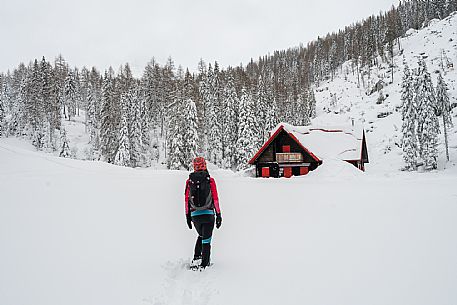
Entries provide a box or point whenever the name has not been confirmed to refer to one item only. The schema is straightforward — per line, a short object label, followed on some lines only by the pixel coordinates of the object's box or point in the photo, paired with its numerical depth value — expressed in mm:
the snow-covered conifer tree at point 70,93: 61659
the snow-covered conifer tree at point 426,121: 29797
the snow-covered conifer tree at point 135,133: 40516
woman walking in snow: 4867
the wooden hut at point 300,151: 24469
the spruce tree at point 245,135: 35781
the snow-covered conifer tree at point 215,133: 42812
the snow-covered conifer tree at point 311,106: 65900
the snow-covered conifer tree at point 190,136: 35312
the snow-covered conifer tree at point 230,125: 40219
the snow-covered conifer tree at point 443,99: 31991
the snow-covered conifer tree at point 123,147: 37044
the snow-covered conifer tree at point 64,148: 39250
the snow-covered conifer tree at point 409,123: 31047
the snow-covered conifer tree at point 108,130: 41469
